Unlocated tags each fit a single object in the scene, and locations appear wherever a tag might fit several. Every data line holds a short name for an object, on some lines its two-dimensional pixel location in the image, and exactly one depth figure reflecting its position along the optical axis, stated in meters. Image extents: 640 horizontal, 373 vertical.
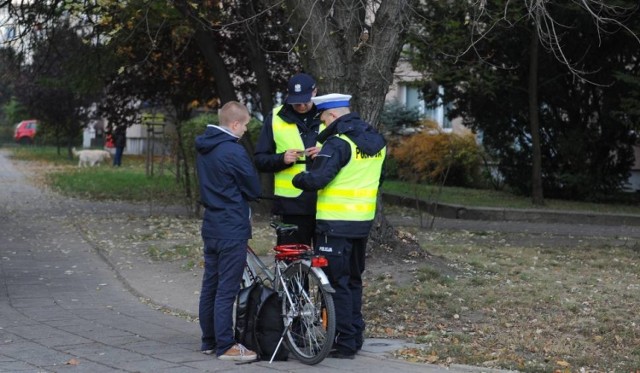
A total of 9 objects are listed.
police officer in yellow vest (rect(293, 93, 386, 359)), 7.29
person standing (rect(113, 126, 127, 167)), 39.49
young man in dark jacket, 7.25
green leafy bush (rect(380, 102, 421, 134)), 30.52
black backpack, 7.29
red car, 67.75
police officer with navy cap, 7.66
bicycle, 7.04
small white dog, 42.19
